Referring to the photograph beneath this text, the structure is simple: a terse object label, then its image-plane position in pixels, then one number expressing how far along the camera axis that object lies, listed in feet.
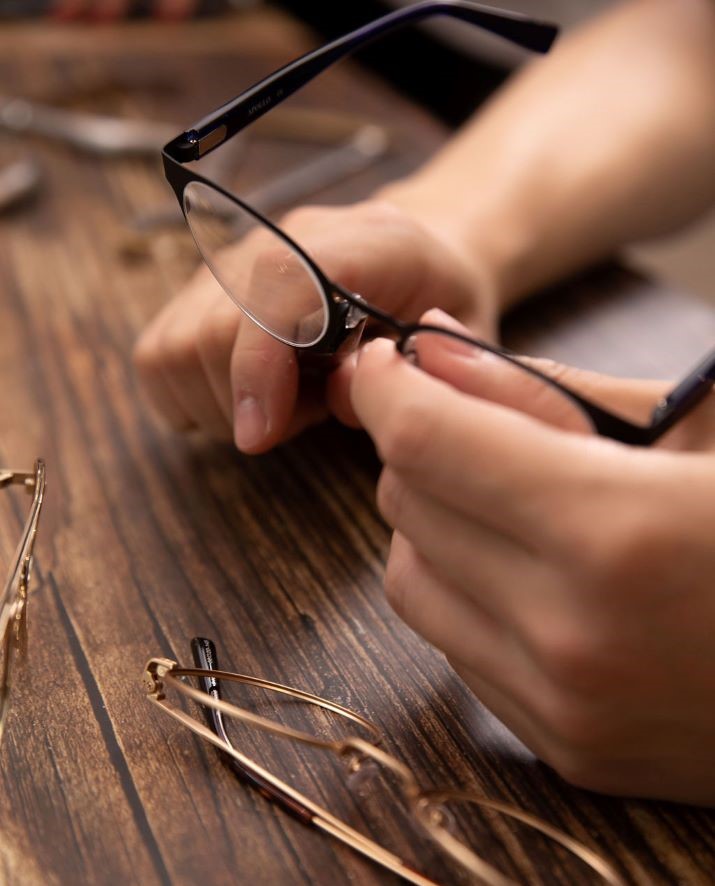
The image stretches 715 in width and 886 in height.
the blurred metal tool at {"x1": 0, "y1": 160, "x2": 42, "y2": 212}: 3.01
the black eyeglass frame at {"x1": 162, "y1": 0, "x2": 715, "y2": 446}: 1.26
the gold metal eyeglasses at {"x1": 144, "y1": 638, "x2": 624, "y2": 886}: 1.24
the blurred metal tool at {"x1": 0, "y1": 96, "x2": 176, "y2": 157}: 3.26
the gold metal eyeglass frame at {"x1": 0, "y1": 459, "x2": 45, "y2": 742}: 1.52
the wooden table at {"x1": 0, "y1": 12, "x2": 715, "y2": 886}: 1.30
